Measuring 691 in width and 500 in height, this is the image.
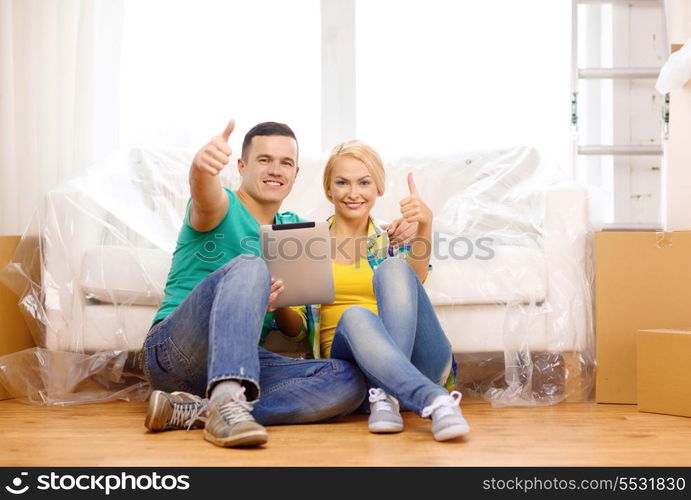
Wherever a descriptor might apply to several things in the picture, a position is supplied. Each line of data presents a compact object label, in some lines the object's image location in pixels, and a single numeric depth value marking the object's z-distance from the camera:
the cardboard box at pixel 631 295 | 6.36
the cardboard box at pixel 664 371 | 6.06
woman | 5.59
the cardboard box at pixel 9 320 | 6.50
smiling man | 5.49
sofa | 6.41
